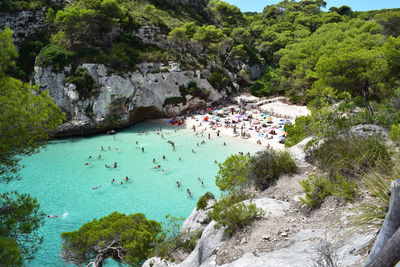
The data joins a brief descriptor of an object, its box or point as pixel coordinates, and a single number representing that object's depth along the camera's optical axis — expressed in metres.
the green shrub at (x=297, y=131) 16.20
